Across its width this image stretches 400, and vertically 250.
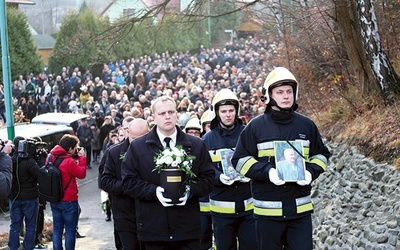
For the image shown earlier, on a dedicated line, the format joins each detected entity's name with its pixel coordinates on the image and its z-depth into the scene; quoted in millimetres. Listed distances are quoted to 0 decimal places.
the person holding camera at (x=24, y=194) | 12555
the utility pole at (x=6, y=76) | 15938
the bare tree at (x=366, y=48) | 14750
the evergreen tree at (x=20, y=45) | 41812
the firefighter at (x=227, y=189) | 9836
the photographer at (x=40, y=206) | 12992
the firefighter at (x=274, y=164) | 8000
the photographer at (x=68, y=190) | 12359
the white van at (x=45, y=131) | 21531
